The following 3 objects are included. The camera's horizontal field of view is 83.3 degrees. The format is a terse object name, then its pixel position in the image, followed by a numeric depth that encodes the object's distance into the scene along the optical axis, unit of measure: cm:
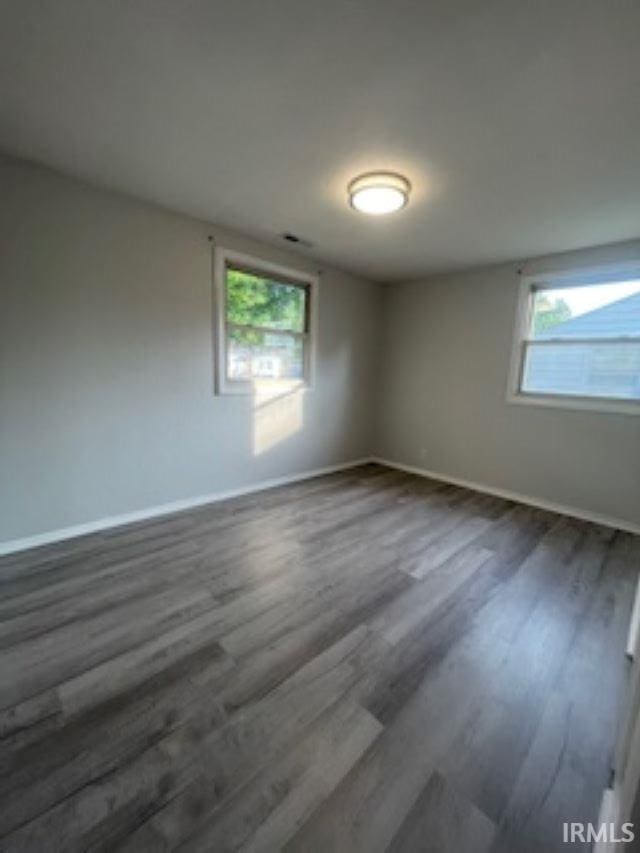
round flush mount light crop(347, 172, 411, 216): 218
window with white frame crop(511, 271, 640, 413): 307
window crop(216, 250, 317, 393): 331
